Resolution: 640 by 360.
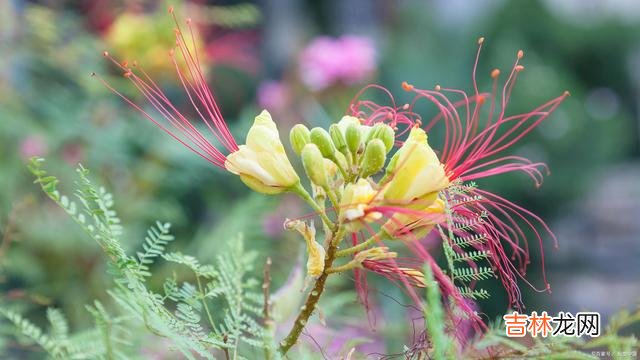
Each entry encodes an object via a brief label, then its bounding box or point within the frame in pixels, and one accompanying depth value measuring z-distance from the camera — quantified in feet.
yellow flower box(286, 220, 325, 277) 1.75
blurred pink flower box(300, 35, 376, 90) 8.29
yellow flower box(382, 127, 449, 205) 1.76
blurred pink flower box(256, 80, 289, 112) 8.01
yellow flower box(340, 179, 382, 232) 1.73
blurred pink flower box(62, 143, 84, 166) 4.02
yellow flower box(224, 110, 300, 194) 1.83
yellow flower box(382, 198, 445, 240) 1.77
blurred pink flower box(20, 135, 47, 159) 3.79
